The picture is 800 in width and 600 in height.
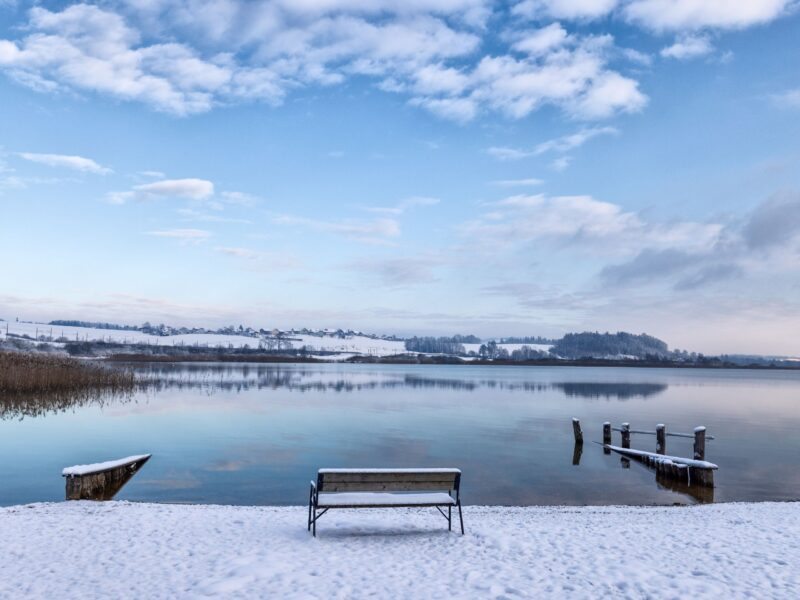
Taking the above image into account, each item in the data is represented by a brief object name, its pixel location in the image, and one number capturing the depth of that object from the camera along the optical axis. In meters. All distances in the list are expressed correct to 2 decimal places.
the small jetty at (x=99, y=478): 13.95
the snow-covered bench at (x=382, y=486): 9.65
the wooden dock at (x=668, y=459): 19.00
